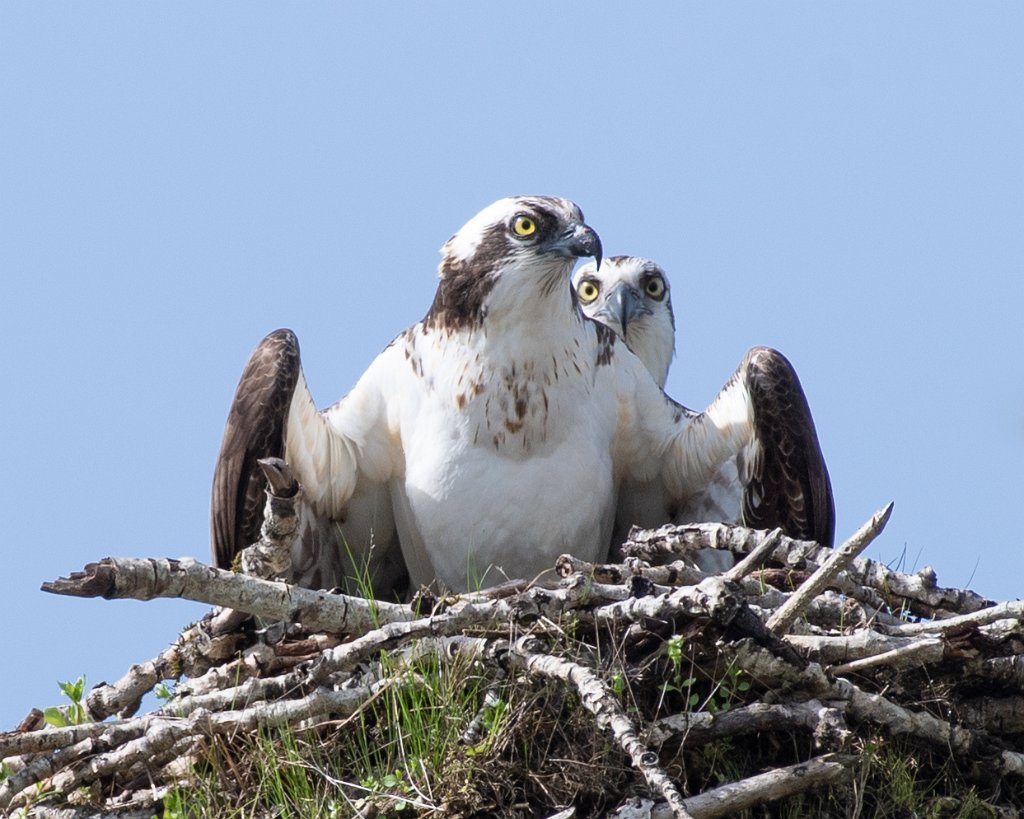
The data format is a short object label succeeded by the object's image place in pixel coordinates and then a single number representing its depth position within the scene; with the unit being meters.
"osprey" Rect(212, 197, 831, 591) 16.45
